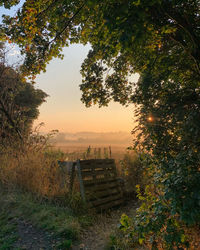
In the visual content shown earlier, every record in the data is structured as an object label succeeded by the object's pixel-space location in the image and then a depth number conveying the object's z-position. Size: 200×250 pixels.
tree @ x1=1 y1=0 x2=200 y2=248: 2.16
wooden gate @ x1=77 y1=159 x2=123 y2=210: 5.67
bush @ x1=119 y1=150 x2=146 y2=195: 7.48
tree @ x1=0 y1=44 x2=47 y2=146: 9.27
